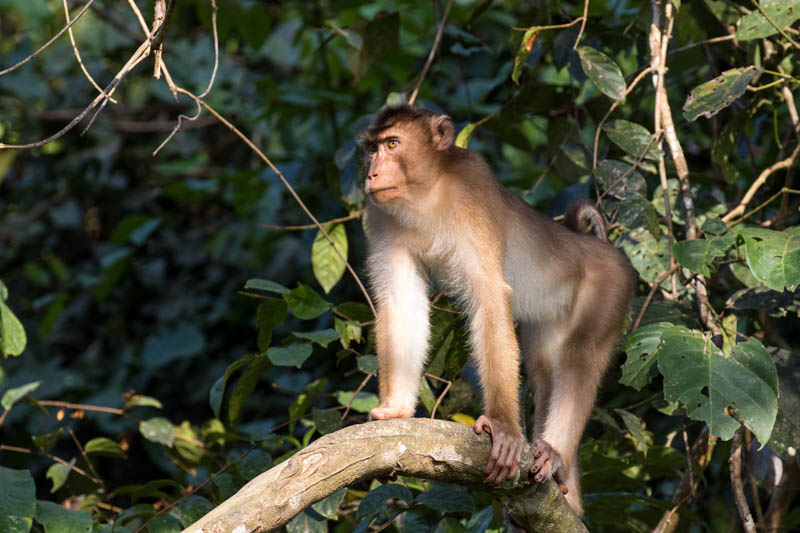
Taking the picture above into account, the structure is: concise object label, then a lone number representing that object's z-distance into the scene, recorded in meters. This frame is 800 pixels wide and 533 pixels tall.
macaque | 7.12
